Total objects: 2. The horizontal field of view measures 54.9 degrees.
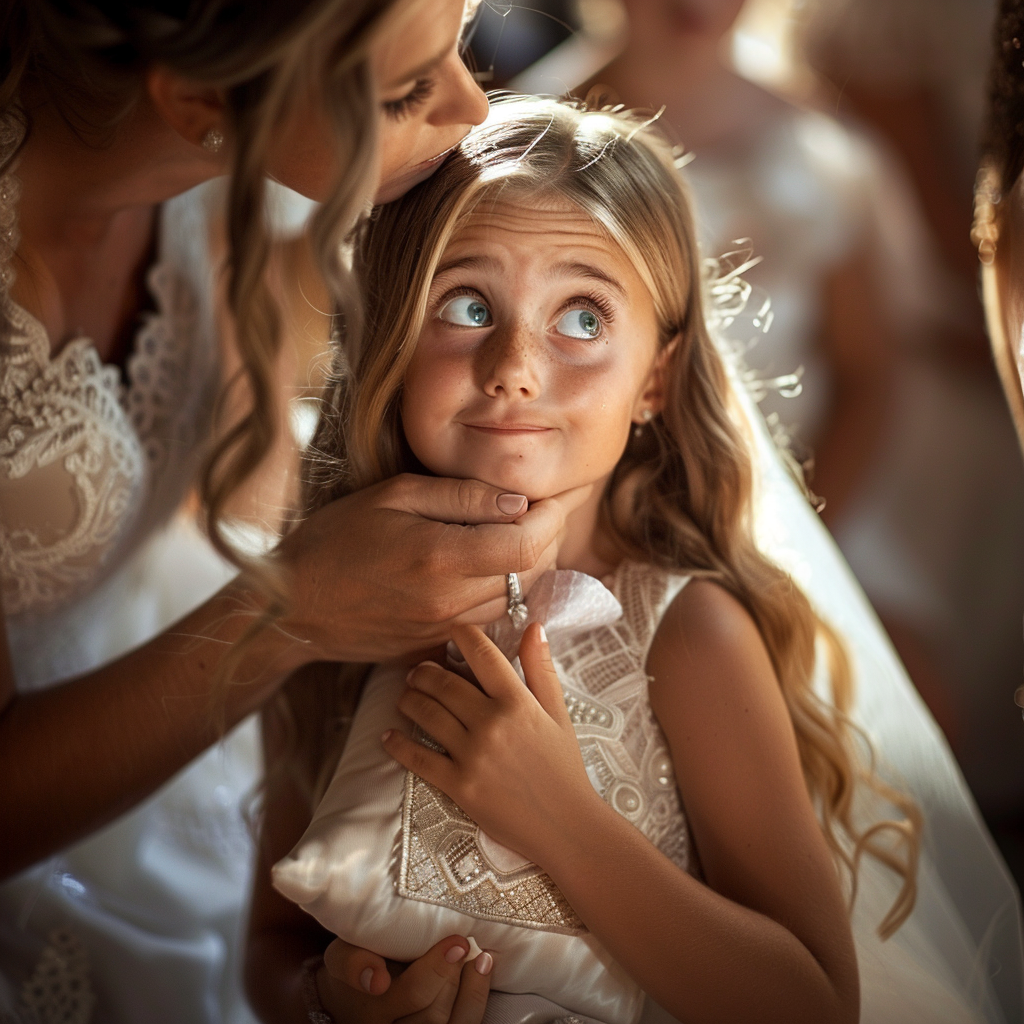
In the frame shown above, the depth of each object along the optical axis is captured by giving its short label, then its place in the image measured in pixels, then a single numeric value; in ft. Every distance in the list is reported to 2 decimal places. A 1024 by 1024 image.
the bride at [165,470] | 1.93
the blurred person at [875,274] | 7.58
